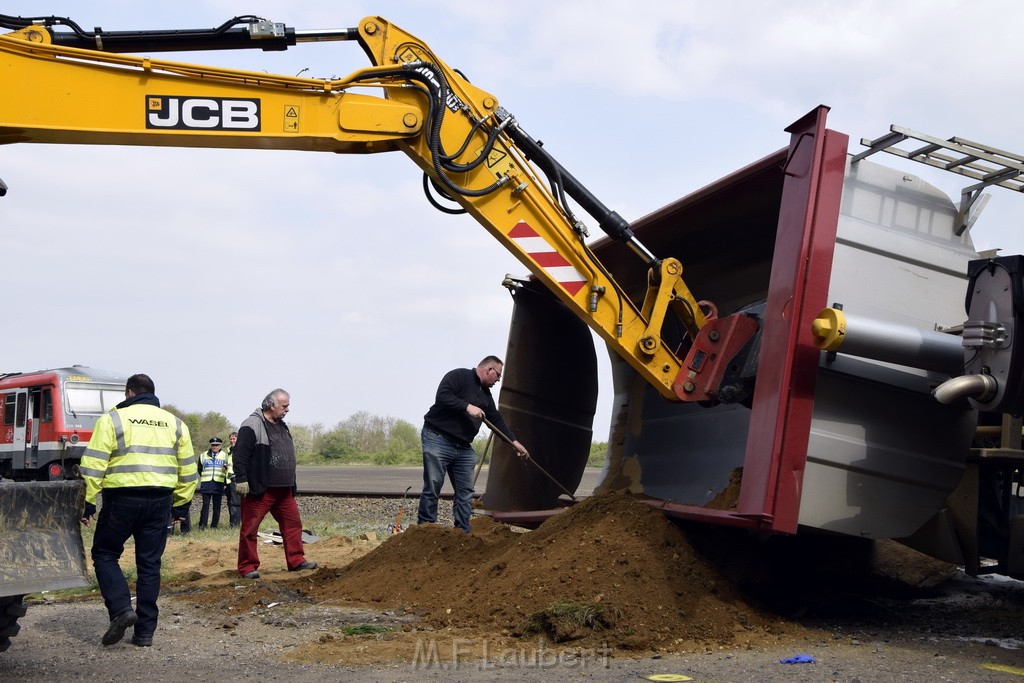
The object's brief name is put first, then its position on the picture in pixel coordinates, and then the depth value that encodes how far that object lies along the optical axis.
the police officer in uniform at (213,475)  13.93
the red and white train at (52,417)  20.92
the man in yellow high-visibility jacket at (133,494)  5.54
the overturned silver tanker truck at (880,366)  5.27
